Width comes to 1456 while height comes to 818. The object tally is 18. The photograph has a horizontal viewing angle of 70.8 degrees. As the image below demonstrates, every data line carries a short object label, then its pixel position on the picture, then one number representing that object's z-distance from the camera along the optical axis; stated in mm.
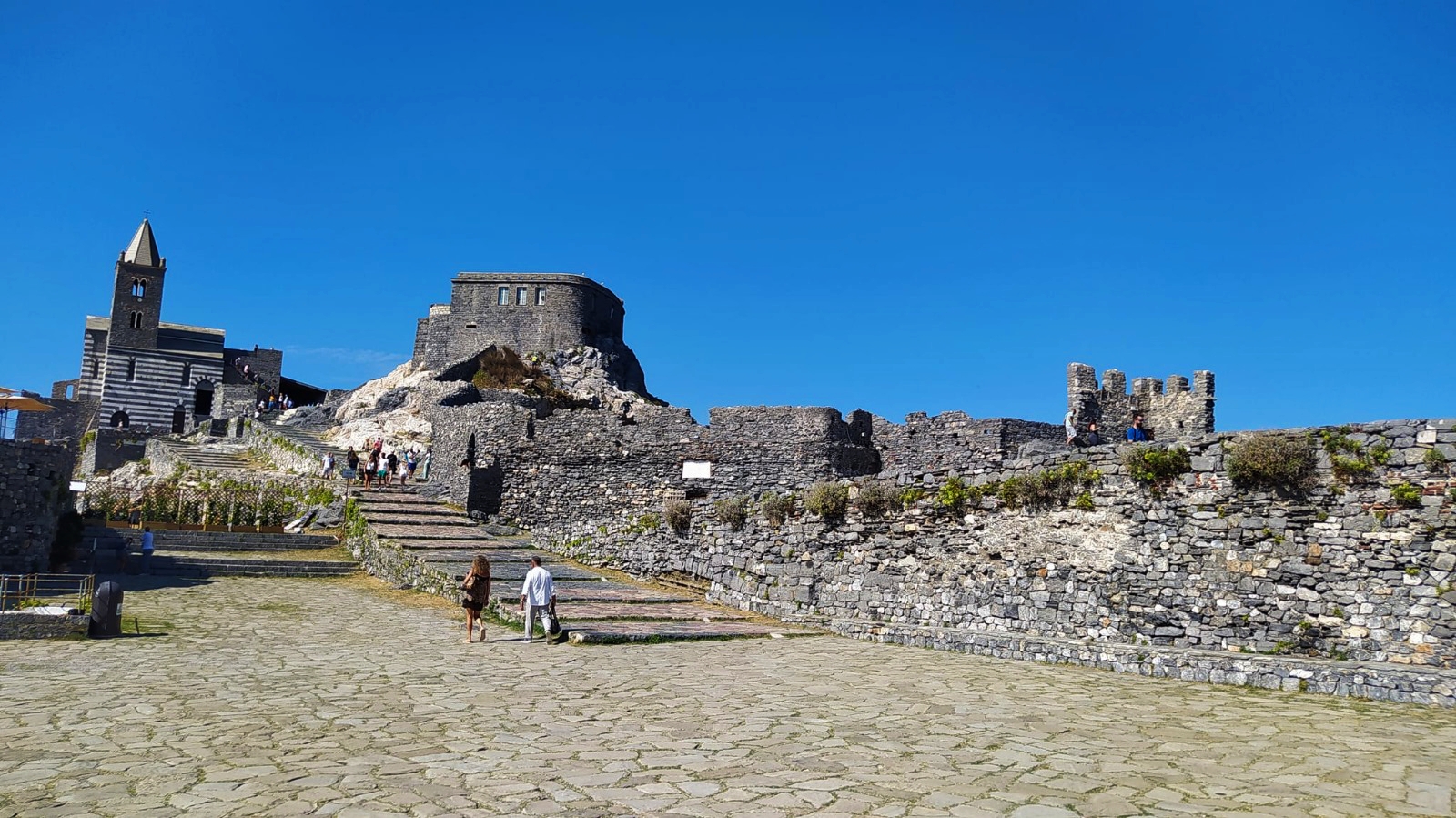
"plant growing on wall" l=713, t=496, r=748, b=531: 20391
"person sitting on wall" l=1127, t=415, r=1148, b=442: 19030
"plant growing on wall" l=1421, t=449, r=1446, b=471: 11164
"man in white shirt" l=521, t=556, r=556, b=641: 15367
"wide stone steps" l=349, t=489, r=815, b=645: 16328
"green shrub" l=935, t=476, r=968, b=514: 16359
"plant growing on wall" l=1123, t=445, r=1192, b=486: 13453
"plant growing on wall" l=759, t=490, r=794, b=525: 19344
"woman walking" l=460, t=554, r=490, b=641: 15484
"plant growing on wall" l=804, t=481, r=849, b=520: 18250
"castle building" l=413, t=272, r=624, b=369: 62625
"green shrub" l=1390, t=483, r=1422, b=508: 11242
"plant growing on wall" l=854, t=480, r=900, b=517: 17469
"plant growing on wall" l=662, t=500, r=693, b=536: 21969
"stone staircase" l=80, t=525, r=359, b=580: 22359
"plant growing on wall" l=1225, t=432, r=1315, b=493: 12203
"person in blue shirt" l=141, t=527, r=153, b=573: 22339
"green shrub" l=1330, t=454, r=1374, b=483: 11680
